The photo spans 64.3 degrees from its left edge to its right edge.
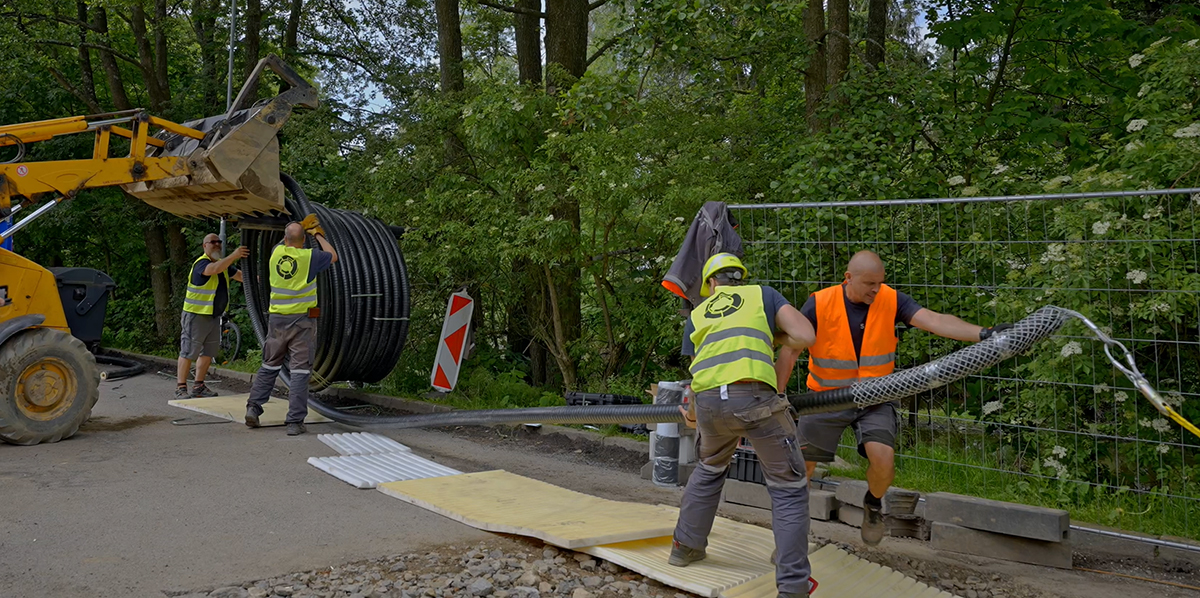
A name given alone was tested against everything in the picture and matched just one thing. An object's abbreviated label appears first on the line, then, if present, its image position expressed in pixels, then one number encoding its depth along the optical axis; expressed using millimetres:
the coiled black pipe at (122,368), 13084
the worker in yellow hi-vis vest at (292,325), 8789
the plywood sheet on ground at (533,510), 5012
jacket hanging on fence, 6074
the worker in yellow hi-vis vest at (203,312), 10930
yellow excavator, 7957
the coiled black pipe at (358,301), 9906
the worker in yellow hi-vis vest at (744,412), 4211
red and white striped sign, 10383
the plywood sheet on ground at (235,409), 9418
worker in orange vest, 4996
